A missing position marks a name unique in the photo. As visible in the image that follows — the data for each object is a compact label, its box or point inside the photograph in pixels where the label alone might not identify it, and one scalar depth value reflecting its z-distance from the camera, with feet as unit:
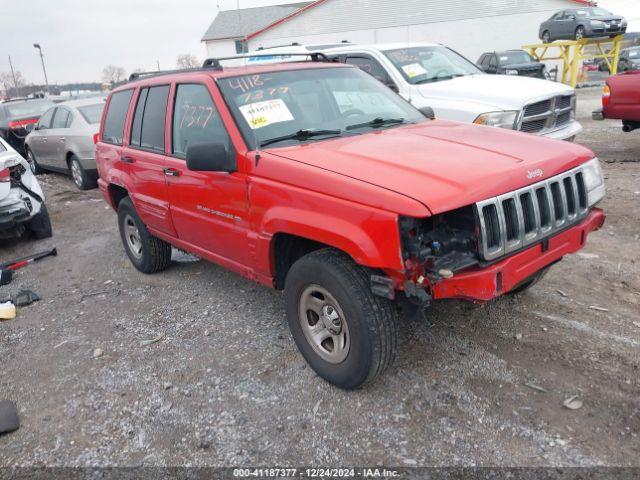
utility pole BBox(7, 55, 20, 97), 218.18
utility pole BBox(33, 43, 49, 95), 164.35
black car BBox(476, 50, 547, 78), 63.67
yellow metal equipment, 64.97
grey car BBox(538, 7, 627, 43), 60.80
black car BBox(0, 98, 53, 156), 45.32
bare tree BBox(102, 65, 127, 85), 231.52
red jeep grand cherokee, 8.77
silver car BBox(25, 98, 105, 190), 30.81
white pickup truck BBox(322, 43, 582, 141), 21.12
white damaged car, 20.56
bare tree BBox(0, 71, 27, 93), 222.40
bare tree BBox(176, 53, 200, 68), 230.99
